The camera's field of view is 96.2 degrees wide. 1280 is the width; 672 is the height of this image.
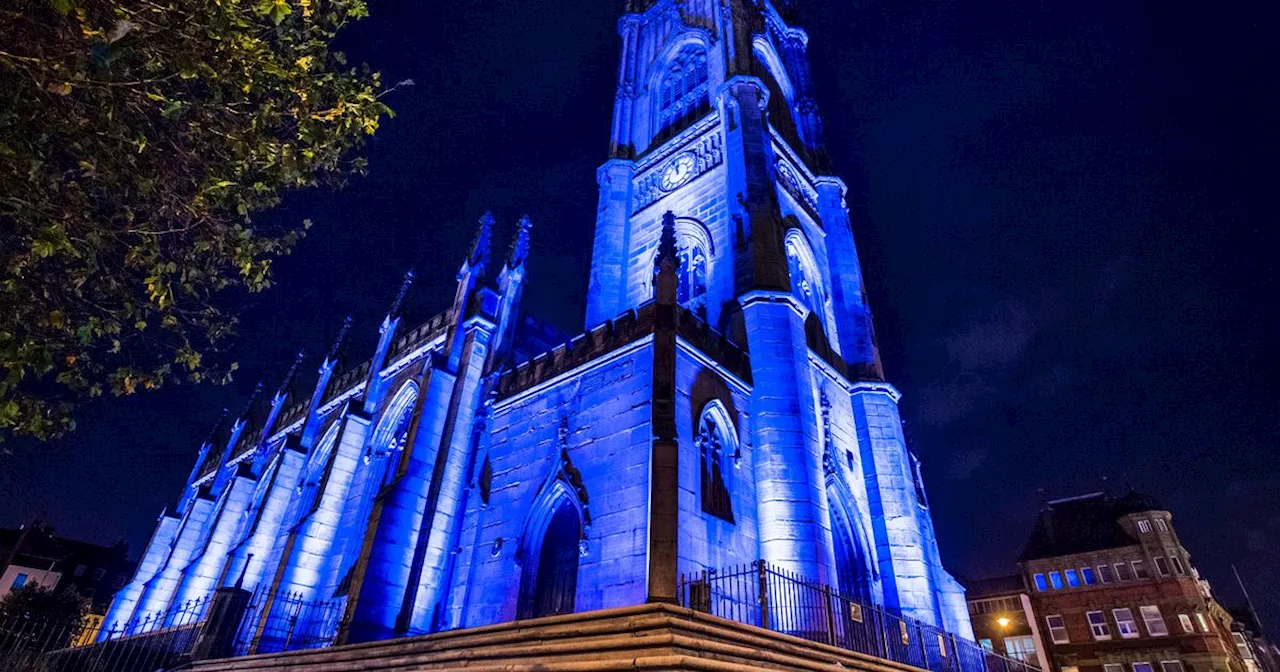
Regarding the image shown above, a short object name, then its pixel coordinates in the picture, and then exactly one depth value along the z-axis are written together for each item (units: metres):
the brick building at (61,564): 46.53
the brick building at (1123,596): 32.25
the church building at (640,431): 12.75
